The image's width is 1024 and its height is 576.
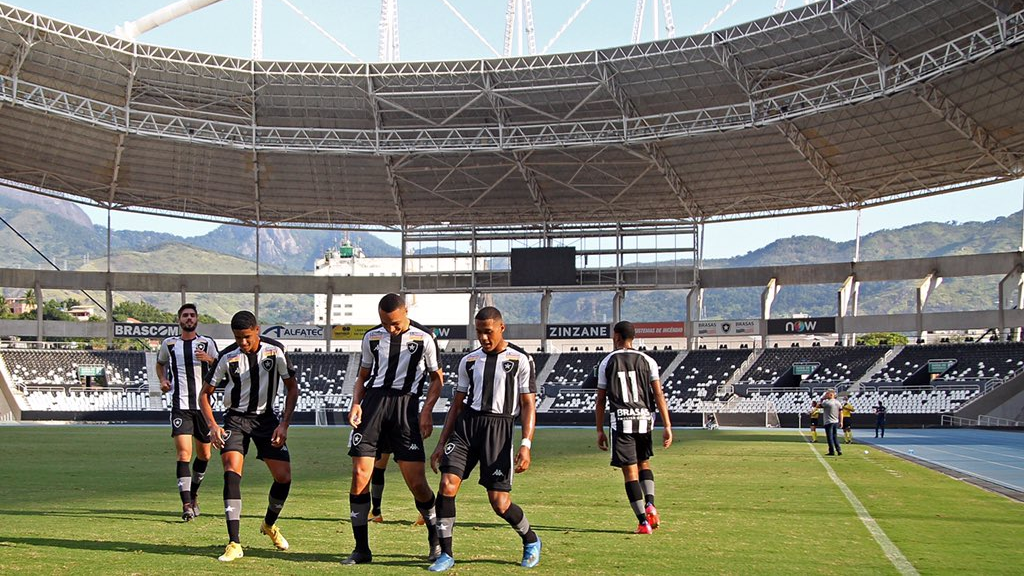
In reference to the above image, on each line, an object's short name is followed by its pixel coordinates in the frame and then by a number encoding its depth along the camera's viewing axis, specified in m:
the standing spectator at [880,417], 38.63
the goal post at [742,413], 50.81
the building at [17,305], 157.00
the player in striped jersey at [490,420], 8.34
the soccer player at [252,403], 9.23
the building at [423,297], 64.25
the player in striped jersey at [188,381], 11.66
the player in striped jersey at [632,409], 10.50
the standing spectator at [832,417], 24.89
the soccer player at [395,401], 8.51
